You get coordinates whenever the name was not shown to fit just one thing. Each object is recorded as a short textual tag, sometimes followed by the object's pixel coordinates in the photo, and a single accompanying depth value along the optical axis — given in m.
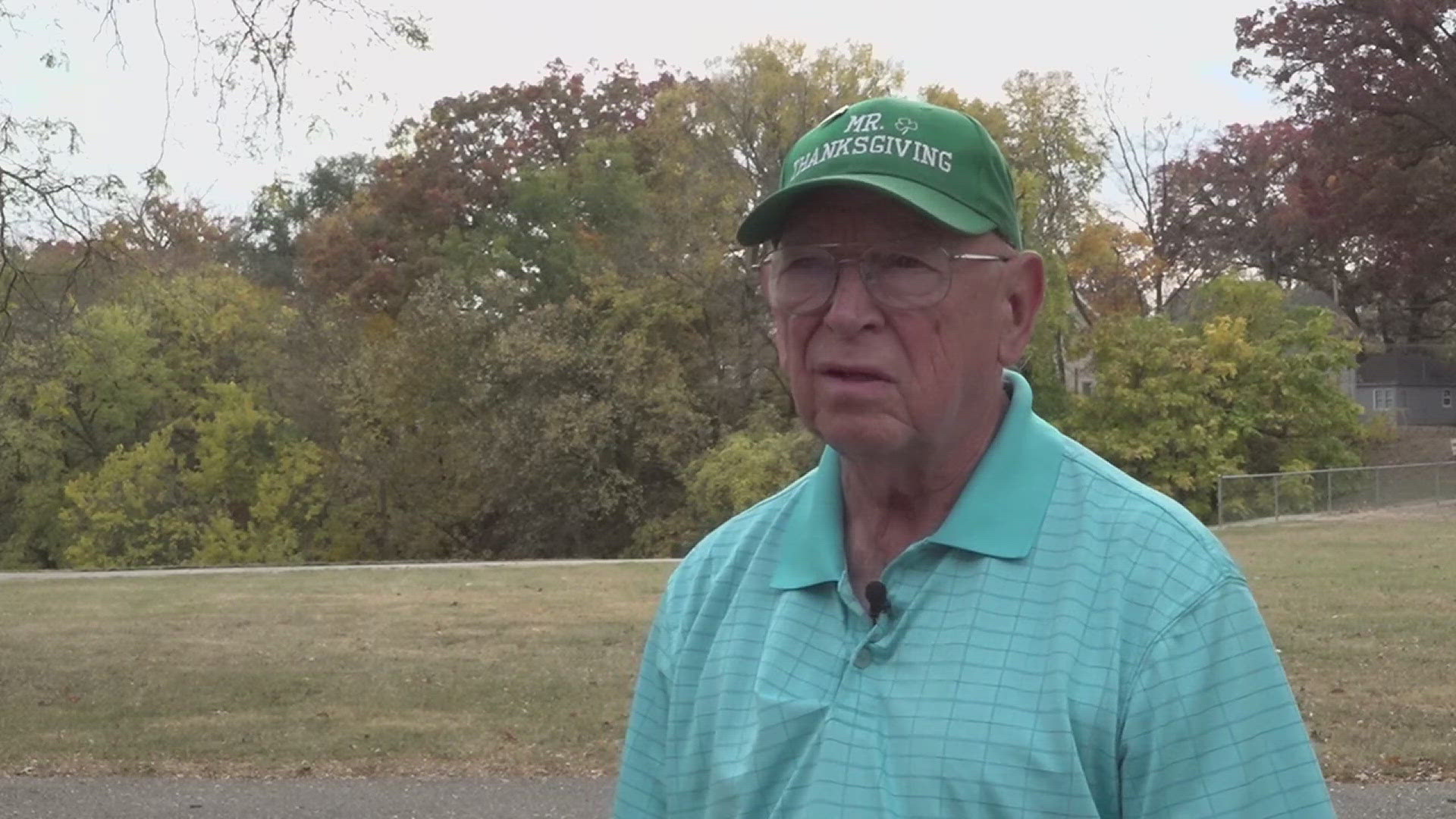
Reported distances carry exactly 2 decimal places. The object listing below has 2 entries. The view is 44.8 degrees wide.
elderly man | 1.95
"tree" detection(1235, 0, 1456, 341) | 33.69
